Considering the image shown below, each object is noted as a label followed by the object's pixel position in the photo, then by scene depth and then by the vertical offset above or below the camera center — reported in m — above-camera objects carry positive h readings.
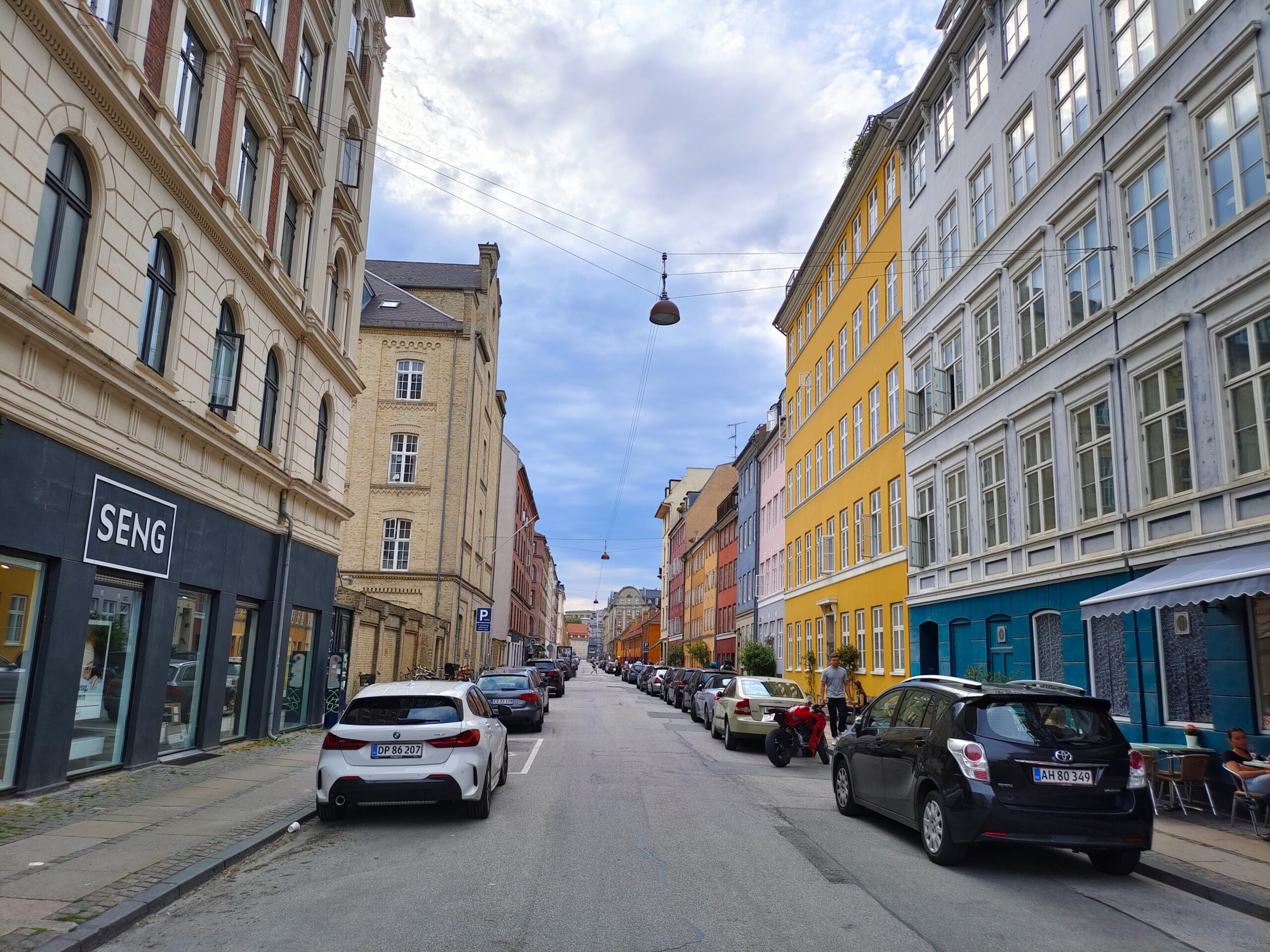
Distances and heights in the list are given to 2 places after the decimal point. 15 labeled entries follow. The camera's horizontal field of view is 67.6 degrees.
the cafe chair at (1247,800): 9.64 -1.28
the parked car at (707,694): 24.44 -0.84
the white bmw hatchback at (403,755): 9.55 -1.01
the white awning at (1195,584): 10.02 +1.03
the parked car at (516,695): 21.39 -0.85
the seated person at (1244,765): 9.47 -0.95
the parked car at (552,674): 41.12 -0.71
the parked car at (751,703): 19.03 -0.80
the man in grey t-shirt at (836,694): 20.52 -0.60
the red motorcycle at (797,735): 16.50 -1.23
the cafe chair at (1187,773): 11.20 -1.14
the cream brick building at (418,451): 41.22 +8.94
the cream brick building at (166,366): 9.95 +3.84
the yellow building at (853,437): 27.36 +7.74
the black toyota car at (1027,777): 7.93 -0.89
